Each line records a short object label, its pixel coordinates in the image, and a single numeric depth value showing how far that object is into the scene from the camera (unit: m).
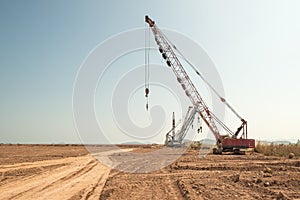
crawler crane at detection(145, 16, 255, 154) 57.38
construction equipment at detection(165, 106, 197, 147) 94.99
